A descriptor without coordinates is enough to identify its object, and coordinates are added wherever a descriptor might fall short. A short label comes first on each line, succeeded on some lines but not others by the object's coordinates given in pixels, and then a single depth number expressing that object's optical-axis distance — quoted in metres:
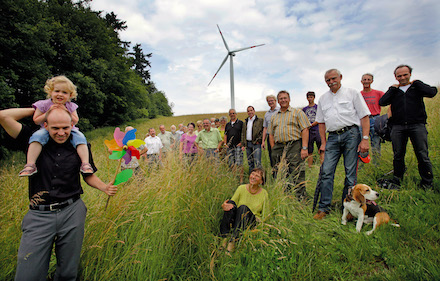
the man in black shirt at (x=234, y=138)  5.68
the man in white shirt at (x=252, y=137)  5.20
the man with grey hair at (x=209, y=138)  5.68
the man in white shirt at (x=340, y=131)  3.04
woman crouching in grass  2.76
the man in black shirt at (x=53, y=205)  1.46
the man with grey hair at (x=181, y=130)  7.64
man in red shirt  4.79
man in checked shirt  3.94
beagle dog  2.65
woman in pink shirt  5.71
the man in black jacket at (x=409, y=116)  3.19
